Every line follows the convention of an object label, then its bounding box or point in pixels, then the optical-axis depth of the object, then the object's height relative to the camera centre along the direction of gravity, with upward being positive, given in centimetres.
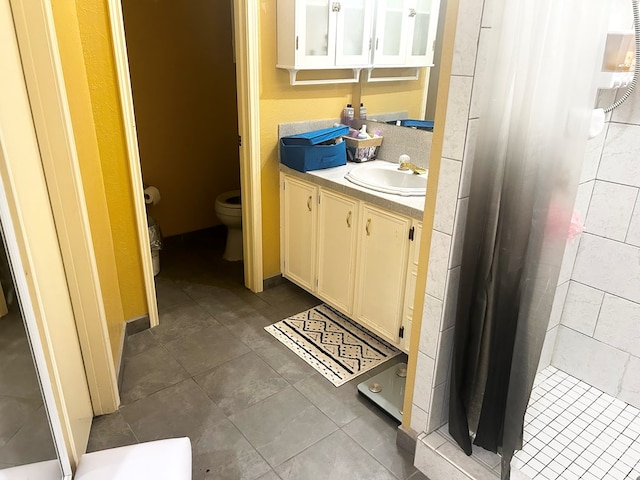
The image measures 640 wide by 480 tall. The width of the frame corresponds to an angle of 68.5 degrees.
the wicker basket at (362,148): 285 -53
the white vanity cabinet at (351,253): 230 -102
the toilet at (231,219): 335 -112
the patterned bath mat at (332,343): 239 -147
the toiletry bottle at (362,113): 297 -34
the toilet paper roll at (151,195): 328 -95
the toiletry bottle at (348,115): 298 -36
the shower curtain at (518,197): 120 -37
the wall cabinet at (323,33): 251 +11
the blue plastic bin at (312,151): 263 -52
